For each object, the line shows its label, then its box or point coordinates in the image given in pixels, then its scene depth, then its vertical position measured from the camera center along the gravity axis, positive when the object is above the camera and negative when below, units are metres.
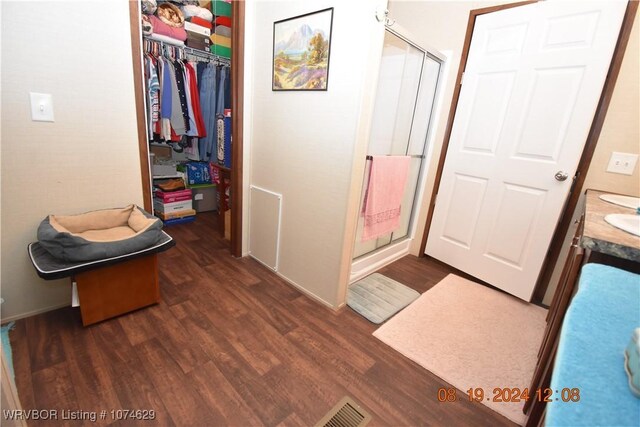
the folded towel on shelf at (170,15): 2.63 +0.94
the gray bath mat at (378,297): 1.86 -1.06
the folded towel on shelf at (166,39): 2.62 +0.71
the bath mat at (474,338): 1.41 -1.07
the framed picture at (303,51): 1.63 +0.47
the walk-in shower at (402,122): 1.91 +0.16
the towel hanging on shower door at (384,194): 1.97 -0.37
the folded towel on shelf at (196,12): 2.87 +1.07
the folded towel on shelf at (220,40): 3.04 +0.87
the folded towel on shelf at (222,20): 3.06 +1.07
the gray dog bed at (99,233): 1.31 -0.60
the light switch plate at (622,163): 1.71 +0.02
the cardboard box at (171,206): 2.96 -0.88
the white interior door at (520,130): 1.75 +0.17
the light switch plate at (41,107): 1.37 +0.00
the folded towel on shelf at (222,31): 3.07 +0.97
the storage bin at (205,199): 3.37 -0.88
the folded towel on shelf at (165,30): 2.57 +0.79
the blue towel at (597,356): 0.34 -0.27
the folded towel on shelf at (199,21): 2.90 +1.00
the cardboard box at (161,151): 3.23 -0.36
